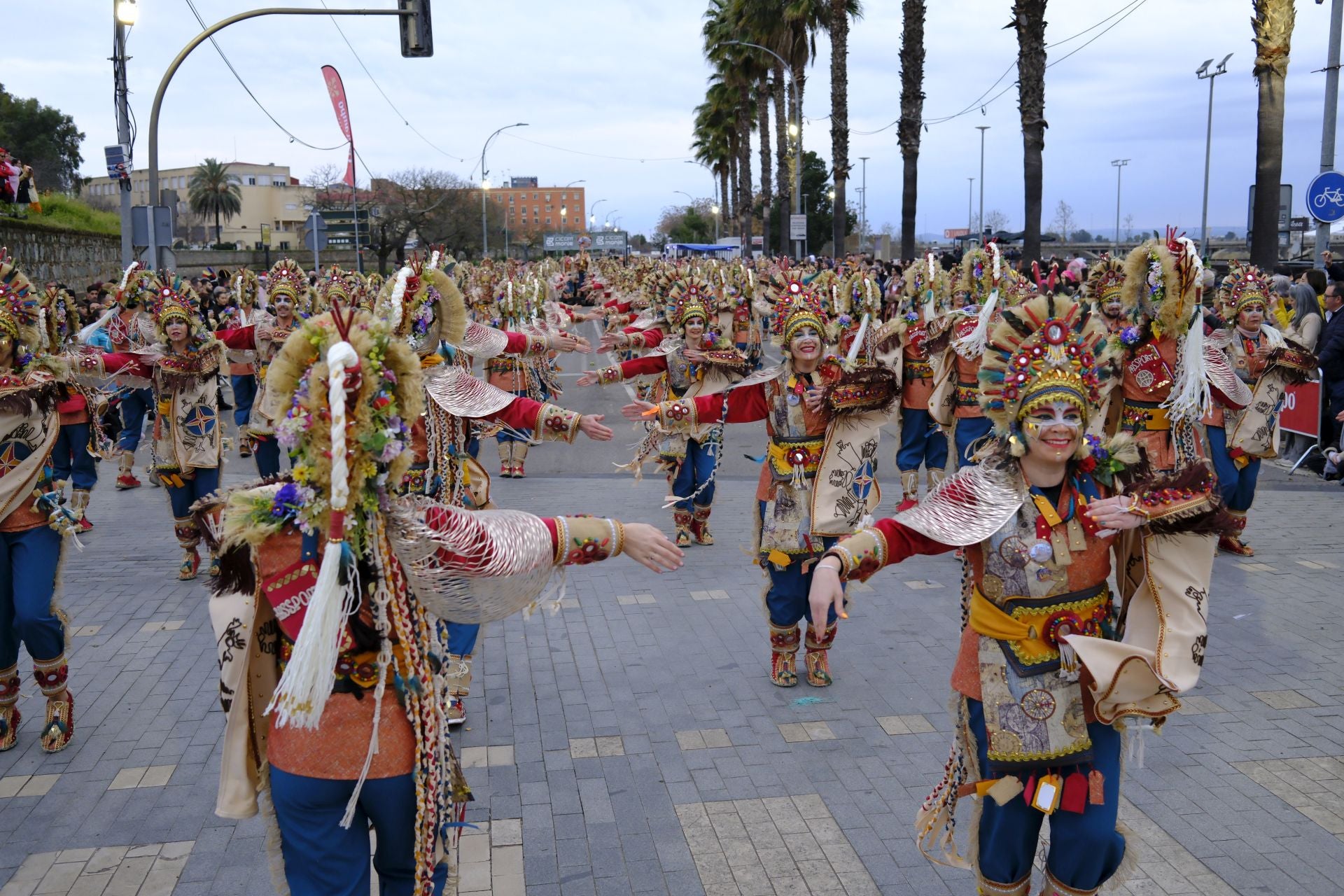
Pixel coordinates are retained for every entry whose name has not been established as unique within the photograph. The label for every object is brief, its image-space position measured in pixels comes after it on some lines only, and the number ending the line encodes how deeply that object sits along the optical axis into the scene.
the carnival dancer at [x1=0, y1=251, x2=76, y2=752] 5.74
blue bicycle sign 12.98
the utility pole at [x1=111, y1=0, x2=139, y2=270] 14.53
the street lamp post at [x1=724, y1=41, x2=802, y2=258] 37.81
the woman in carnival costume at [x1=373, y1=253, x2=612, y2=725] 5.94
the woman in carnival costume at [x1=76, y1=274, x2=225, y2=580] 8.84
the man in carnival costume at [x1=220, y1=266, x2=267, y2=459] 12.81
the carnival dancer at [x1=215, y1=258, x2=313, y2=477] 10.06
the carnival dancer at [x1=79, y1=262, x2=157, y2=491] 10.80
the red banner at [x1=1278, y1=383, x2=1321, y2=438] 13.18
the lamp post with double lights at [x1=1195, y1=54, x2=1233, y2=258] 37.18
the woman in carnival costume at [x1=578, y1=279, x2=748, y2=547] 9.49
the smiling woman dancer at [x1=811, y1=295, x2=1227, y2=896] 3.65
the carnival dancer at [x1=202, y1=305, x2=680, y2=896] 3.16
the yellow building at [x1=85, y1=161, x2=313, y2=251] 75.69
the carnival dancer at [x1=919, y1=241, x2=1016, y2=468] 9.28
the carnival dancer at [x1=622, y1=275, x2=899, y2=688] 6.49
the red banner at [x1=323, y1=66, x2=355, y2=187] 26.16
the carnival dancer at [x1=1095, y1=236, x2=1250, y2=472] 7.06
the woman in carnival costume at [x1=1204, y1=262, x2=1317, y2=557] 9.10
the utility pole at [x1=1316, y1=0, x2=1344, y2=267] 14.36
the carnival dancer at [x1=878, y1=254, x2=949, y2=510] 10.95
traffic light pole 13.99
